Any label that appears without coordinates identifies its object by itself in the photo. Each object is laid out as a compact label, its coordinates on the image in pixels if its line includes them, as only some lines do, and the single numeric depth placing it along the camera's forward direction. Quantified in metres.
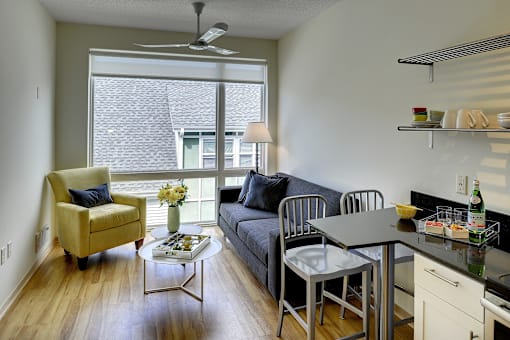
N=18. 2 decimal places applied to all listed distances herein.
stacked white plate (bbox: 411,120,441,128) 2.20
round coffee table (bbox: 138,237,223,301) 2.74
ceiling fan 3.16
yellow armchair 3.48
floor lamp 4.56
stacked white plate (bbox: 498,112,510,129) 1.74
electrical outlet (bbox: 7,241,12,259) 2.87
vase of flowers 3.54
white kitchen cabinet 1.43
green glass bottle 1.79
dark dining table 1.64
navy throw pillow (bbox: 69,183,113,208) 3.77
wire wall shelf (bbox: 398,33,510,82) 1.87
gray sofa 2.71
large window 4.61
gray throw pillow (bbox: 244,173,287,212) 4.08
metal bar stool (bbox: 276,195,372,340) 2.11
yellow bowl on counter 2.17
